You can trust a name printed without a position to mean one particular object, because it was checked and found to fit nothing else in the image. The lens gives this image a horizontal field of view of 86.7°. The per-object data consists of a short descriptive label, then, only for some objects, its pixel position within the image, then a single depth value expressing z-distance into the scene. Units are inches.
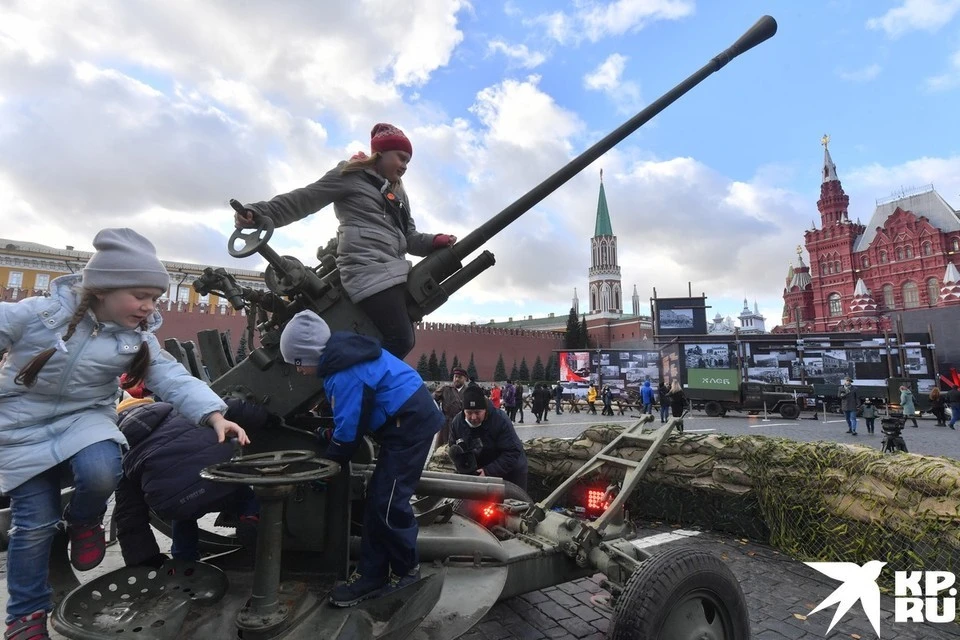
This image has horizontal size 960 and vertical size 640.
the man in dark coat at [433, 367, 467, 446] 343.9
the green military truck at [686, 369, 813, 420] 820.6
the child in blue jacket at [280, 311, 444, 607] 78.5
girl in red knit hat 95.3
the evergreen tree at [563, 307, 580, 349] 2461.7
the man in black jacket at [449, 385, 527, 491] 169.9
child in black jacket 76.1
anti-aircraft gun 68.2
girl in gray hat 65.3
